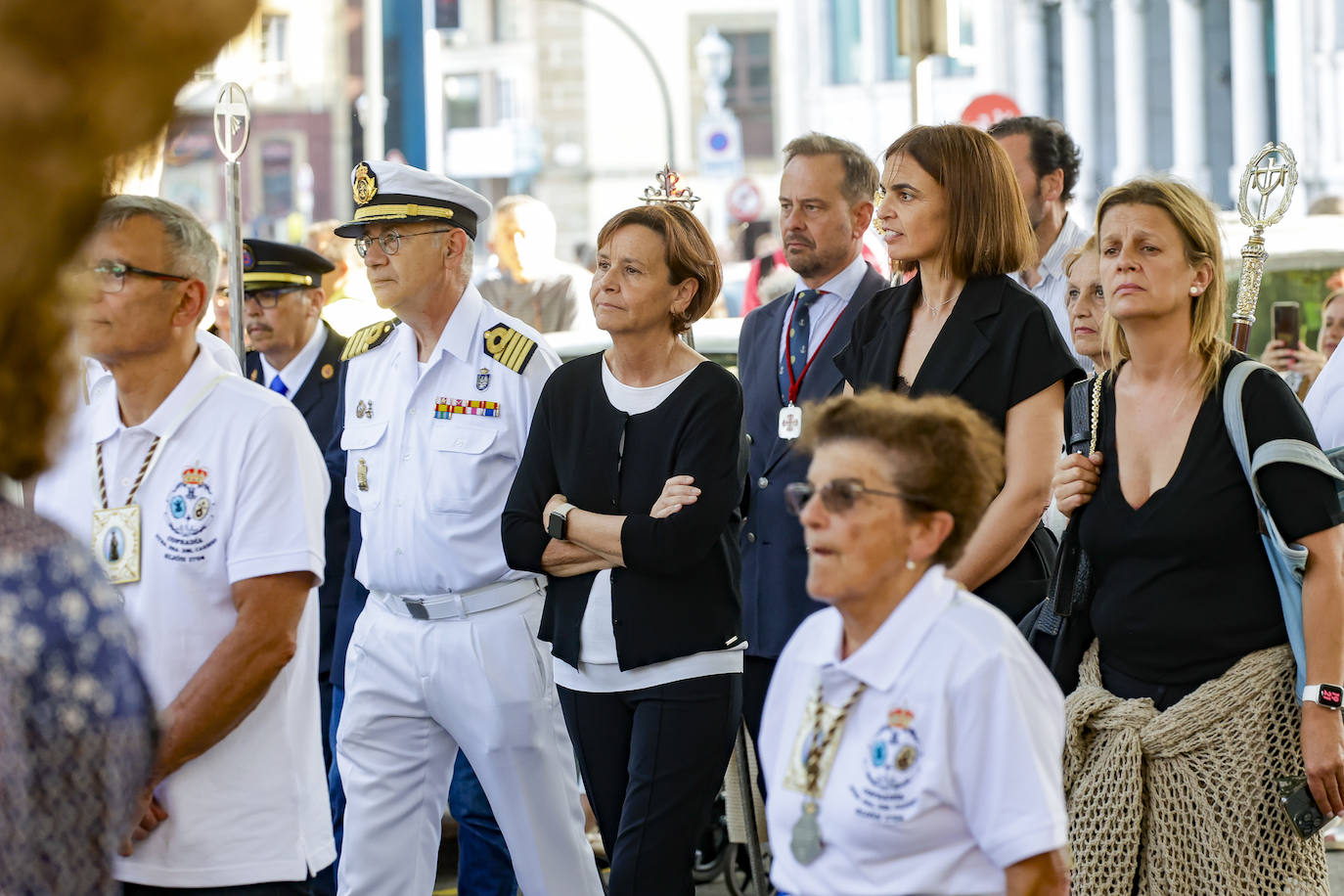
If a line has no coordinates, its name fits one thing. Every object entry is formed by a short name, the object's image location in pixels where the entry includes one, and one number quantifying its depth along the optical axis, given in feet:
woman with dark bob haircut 25.06
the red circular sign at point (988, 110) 66.49
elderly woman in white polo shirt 15.75
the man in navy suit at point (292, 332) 39.40
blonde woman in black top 22.11
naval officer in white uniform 28.16
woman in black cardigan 25.84
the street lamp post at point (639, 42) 161.68
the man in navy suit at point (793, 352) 29.73
